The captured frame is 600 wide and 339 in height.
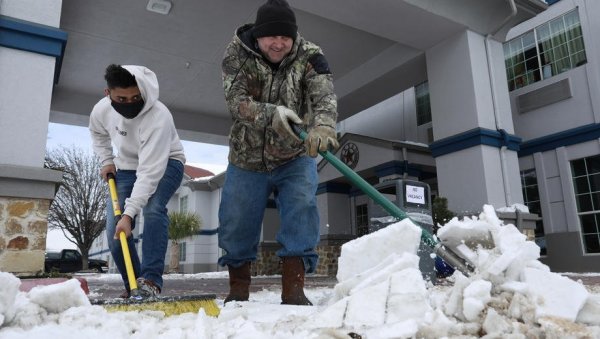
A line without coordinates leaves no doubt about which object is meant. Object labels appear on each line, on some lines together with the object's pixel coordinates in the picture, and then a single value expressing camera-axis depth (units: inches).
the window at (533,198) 304.6
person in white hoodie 97.6
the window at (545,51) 294.8
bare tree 845.2
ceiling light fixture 245.8
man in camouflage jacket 96.5
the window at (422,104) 385.1
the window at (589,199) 276.8
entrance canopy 246.7
